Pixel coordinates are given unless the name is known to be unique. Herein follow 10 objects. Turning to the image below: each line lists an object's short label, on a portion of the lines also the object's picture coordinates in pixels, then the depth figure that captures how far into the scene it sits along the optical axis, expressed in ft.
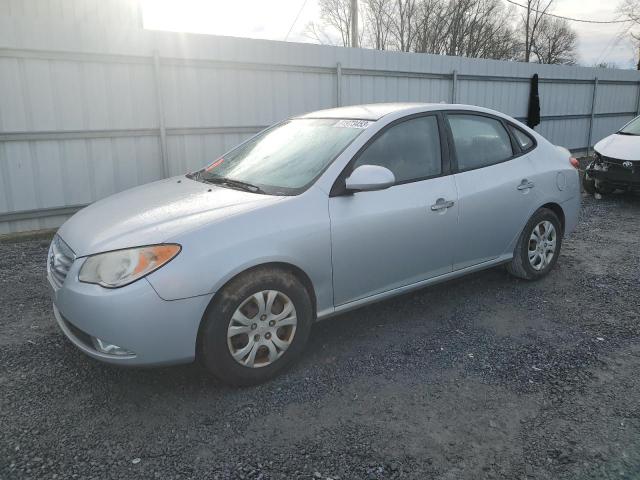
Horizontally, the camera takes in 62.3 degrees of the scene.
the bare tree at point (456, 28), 119.55
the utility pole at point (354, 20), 53.01
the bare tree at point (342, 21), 125.59
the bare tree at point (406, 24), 120.78
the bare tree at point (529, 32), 144.36
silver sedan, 8.93
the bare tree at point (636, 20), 100.62
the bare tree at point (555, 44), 162.81
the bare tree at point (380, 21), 123.65
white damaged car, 26.14
